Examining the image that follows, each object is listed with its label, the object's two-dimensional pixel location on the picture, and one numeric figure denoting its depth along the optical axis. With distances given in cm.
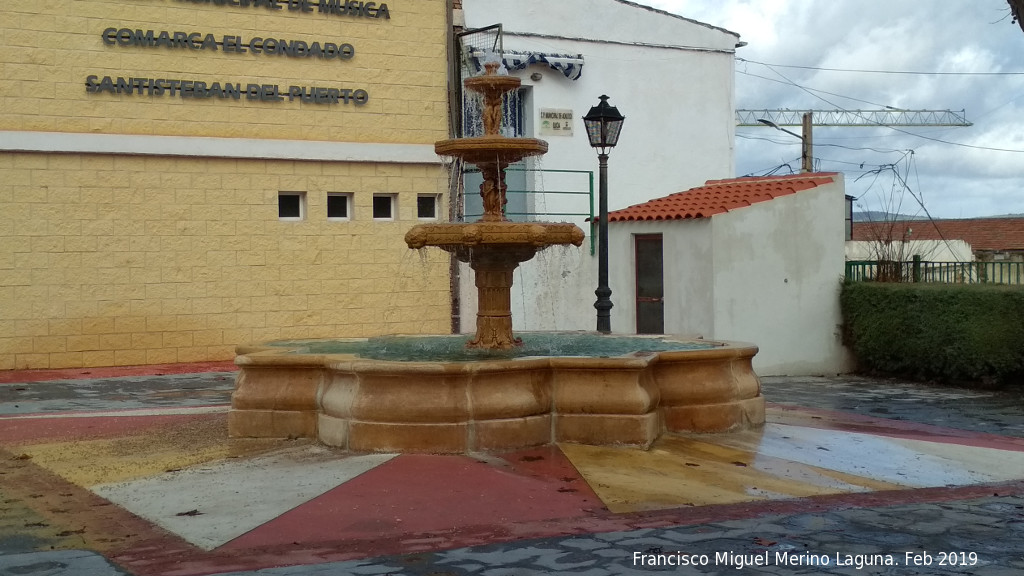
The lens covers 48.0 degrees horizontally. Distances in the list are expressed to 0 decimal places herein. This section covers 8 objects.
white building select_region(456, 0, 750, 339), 1977
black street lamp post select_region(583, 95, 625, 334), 1388
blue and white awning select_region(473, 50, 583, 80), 2052
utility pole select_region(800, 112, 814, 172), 3153
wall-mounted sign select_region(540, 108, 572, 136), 2128
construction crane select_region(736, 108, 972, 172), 3153
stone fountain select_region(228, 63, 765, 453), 848
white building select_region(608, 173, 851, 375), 1716
